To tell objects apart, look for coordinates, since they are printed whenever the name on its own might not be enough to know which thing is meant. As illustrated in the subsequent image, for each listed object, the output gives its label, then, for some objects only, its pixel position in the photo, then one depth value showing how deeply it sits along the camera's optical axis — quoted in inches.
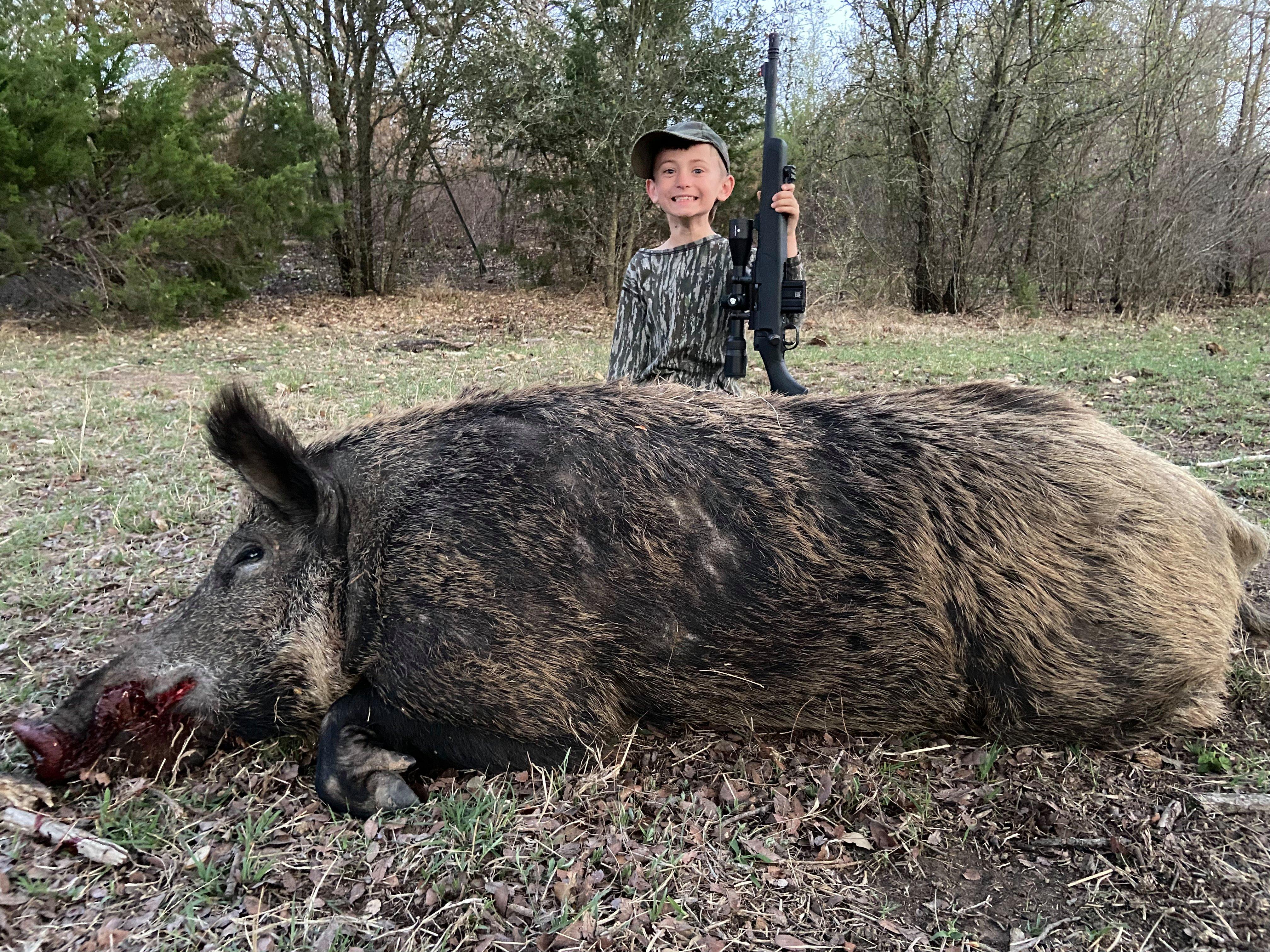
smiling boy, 158.1
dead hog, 91.3
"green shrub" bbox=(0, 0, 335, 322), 426.6
